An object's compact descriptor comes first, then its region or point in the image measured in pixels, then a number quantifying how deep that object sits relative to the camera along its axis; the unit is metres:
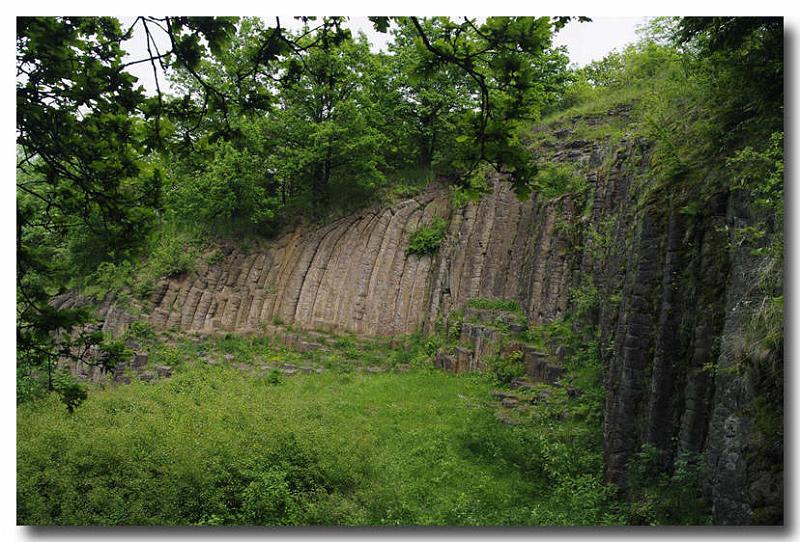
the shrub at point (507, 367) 11.82
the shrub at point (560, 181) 13.71
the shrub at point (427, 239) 16.59
